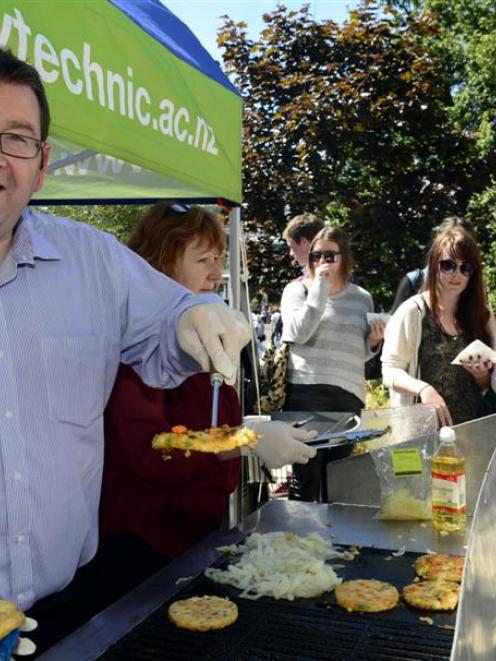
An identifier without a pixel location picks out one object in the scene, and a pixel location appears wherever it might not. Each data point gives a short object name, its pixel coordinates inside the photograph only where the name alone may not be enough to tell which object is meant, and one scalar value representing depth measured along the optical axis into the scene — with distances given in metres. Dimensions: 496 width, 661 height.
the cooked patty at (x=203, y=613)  1.53
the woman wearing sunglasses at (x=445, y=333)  3.41
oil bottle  2.24
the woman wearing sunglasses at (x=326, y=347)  4.41
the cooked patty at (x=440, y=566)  1.82
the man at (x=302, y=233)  5.29
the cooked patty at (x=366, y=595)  1.63
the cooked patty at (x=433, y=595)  1.64
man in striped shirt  1.55
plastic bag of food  2.38
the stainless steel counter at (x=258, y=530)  1.48
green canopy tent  2.00
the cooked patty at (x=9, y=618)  1.17
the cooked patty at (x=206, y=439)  1.66
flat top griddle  1.43
